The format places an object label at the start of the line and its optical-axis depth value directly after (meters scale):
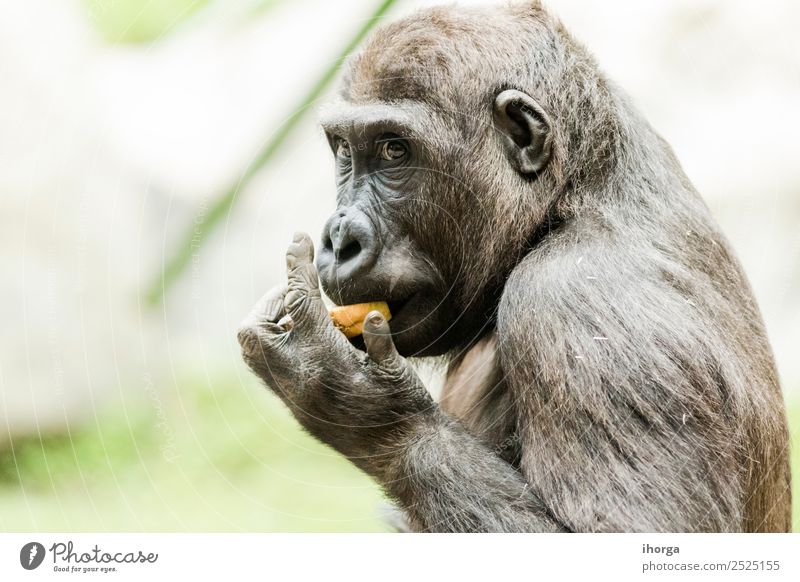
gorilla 4.65
